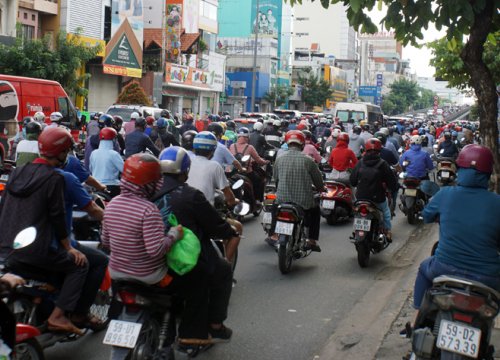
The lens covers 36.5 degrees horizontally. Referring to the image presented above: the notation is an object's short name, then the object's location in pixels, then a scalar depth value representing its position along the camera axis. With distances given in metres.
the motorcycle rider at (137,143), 13.17
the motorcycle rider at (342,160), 12.84
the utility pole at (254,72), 46.16
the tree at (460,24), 6.01
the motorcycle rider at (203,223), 5.27
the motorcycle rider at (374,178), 9.77
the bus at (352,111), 43.85
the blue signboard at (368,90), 109.06
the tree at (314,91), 83.38
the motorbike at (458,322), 4.46
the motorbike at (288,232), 8.81
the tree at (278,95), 70.10
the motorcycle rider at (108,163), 10.11
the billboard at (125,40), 37.81
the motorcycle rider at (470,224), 4.84
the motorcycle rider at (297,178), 9.19
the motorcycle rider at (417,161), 13.84
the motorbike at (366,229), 9.52
